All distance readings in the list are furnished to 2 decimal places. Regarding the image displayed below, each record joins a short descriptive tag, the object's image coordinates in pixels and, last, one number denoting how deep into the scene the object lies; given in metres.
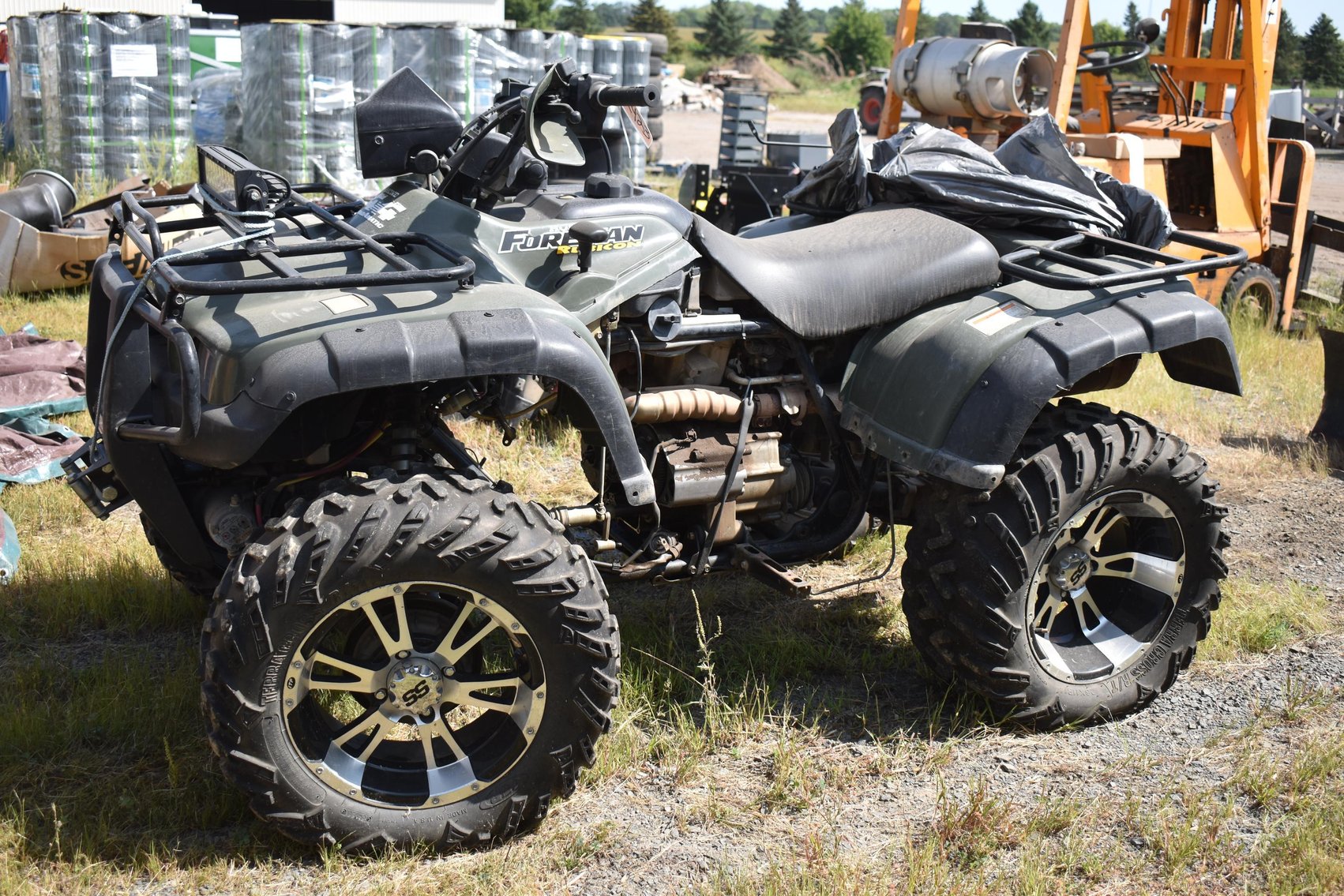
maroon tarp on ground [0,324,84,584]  5.95
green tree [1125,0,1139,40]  53.07
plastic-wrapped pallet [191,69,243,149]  13.98
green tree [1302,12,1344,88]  41.38
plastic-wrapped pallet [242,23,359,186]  12.85
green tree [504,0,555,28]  51.06
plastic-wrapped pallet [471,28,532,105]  14.46
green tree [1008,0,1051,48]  49.94
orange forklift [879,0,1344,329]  9.24
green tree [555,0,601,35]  56.91
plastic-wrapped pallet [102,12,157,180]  12.95
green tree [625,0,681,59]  53.09
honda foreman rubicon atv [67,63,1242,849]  3.14
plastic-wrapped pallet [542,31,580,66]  15.05
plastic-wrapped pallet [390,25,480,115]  14.05
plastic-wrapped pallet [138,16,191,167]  13.10
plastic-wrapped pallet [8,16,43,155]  13.55
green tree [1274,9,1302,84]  42.00
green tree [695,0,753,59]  56.47
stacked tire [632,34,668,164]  20.64
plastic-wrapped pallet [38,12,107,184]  12.76
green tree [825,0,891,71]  59.31
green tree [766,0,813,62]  59.09
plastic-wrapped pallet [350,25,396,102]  13.48
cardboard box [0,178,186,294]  8.81
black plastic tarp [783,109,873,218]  4.66
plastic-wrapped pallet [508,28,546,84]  15.00
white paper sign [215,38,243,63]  16.95
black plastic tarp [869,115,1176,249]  4.46
